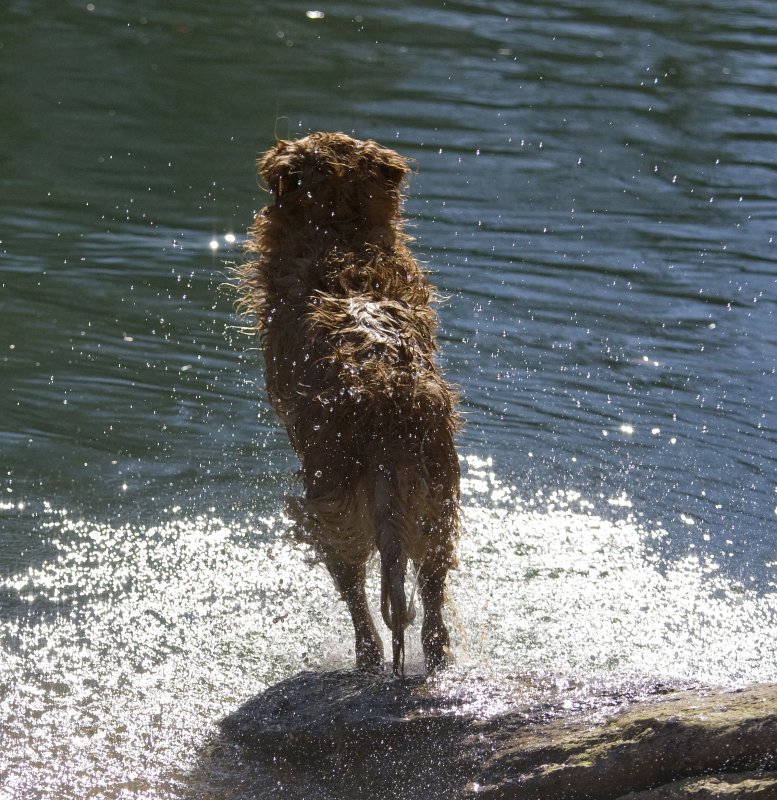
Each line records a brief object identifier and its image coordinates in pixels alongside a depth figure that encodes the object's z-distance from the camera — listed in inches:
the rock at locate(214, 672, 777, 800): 253.1
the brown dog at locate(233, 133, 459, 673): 308.0
